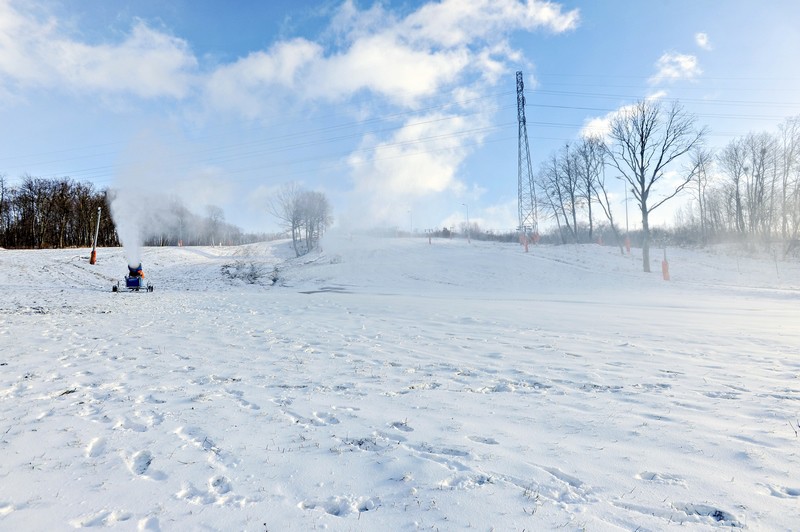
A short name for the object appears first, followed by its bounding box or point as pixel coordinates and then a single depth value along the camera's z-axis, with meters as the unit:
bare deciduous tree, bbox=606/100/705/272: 29.47
